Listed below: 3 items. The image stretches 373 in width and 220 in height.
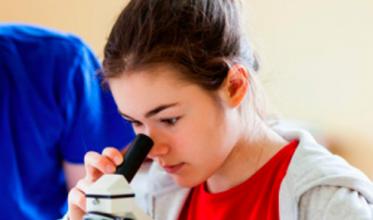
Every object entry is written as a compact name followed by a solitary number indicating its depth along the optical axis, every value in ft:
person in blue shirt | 8.36
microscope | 6.64
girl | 7.32
